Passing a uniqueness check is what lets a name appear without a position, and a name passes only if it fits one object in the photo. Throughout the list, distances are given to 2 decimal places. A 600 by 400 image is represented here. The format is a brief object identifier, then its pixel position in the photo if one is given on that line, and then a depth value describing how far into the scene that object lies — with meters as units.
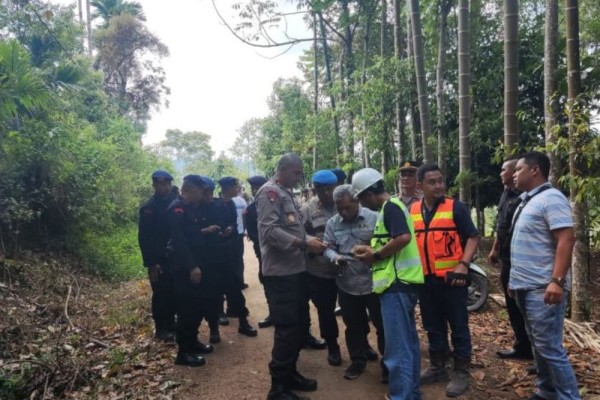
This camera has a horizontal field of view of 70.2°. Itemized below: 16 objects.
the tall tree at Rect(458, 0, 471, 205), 5.87
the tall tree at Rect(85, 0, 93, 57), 21.25
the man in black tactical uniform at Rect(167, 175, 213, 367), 4.37
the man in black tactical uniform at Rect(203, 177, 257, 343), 4.95
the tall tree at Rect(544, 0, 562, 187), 4.61
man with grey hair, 3.68
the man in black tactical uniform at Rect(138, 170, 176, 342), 4.93
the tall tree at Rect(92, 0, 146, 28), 22.25
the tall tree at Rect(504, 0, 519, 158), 4.75
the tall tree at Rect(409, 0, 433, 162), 6.67
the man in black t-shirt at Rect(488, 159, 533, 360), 4.10
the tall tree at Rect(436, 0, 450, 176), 7.44
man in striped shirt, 2.83
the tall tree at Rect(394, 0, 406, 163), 8.92
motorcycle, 5.62
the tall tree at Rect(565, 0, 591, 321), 4.20
